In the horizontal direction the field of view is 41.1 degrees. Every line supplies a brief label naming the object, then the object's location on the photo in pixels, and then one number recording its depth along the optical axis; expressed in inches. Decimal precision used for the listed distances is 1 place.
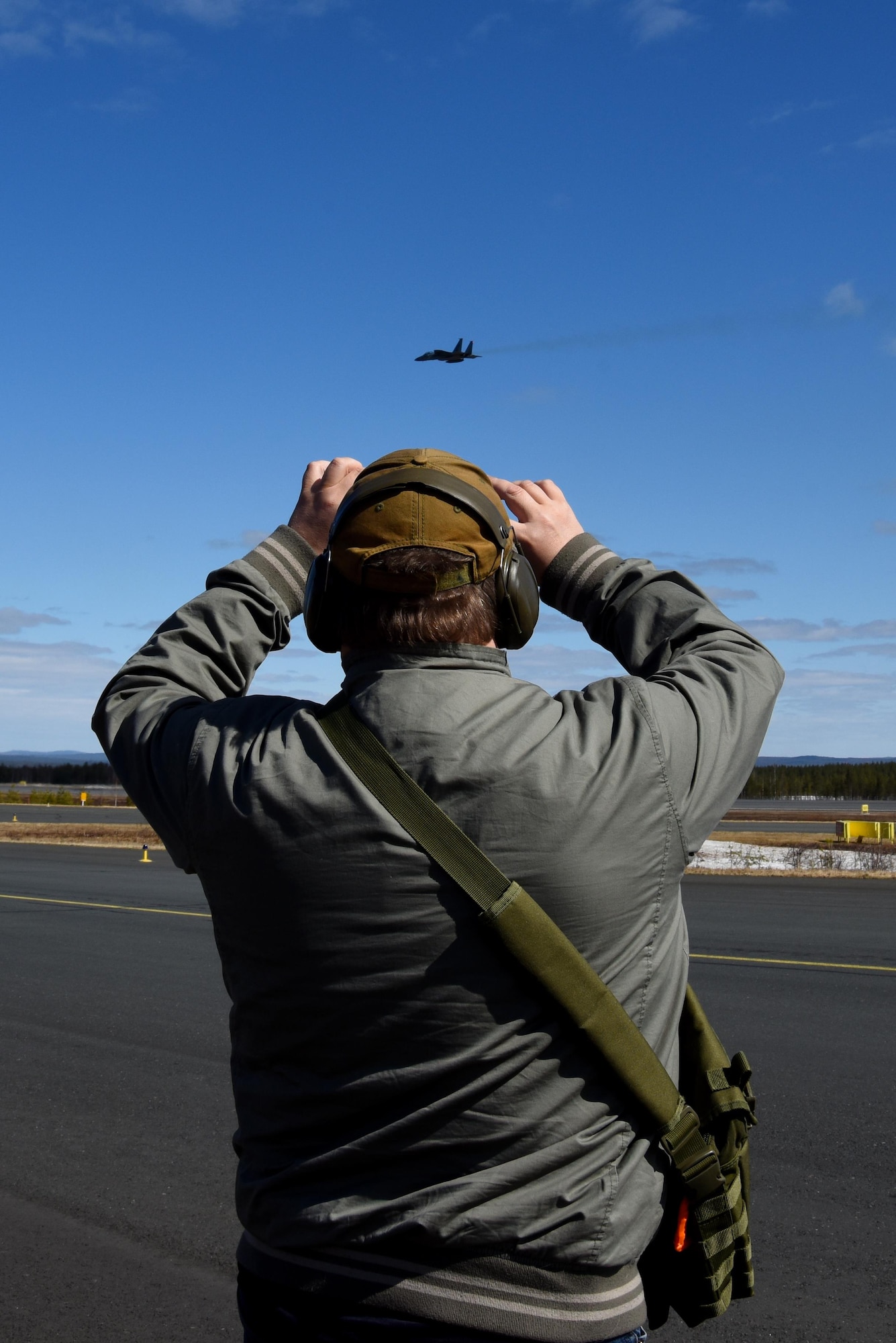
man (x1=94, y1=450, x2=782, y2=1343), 60.1
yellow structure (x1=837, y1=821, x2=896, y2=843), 1211.1
